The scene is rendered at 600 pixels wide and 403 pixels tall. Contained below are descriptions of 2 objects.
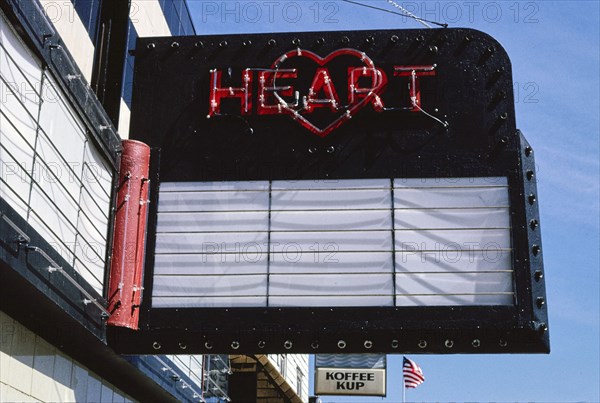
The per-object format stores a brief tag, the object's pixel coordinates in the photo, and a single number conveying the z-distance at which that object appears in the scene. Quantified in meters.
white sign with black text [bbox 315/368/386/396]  28.56
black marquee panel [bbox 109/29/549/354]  11.76
